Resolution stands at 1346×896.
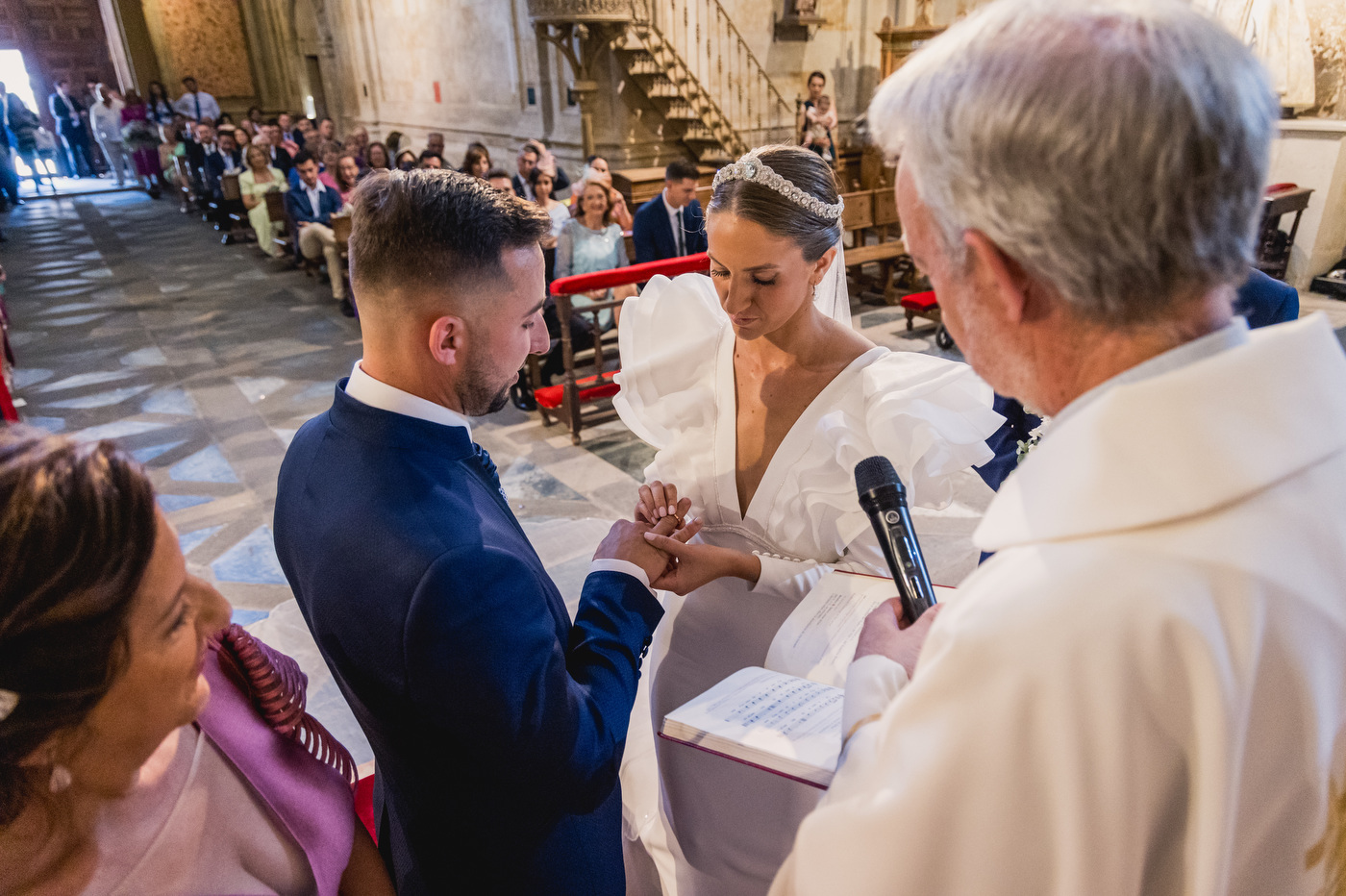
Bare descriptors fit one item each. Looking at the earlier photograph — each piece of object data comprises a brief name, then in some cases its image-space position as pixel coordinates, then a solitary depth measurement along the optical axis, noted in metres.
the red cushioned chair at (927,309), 6.45
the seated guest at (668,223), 6.02
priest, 0.65
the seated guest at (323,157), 9.73
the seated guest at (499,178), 6.94
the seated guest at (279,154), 12.13
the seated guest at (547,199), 6.83
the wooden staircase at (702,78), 10.30
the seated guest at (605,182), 6.72
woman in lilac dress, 0.76
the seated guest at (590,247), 5.99
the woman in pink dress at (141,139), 16.64
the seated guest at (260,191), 10.65
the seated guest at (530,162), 8.53
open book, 1.02
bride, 1.76
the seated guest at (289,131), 14.07
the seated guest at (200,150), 13.48
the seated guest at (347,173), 9.20
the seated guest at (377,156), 10.23
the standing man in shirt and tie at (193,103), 17.16
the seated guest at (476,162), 8.46
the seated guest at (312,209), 9.23
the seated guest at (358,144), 10.64
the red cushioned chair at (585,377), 4.96
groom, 1.09
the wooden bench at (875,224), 7.33
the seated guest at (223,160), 12.84
